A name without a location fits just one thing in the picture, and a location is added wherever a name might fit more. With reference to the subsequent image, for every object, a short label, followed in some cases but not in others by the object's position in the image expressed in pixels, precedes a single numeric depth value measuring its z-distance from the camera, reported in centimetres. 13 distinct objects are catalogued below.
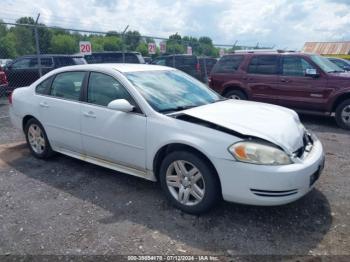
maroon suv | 779
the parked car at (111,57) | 1494
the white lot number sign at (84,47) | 1111
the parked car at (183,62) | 1474
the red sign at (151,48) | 1393
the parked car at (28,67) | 1305
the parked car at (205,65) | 1595
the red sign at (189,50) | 1744
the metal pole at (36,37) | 935
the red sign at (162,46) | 1530
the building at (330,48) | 3862
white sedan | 324
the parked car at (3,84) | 1078
